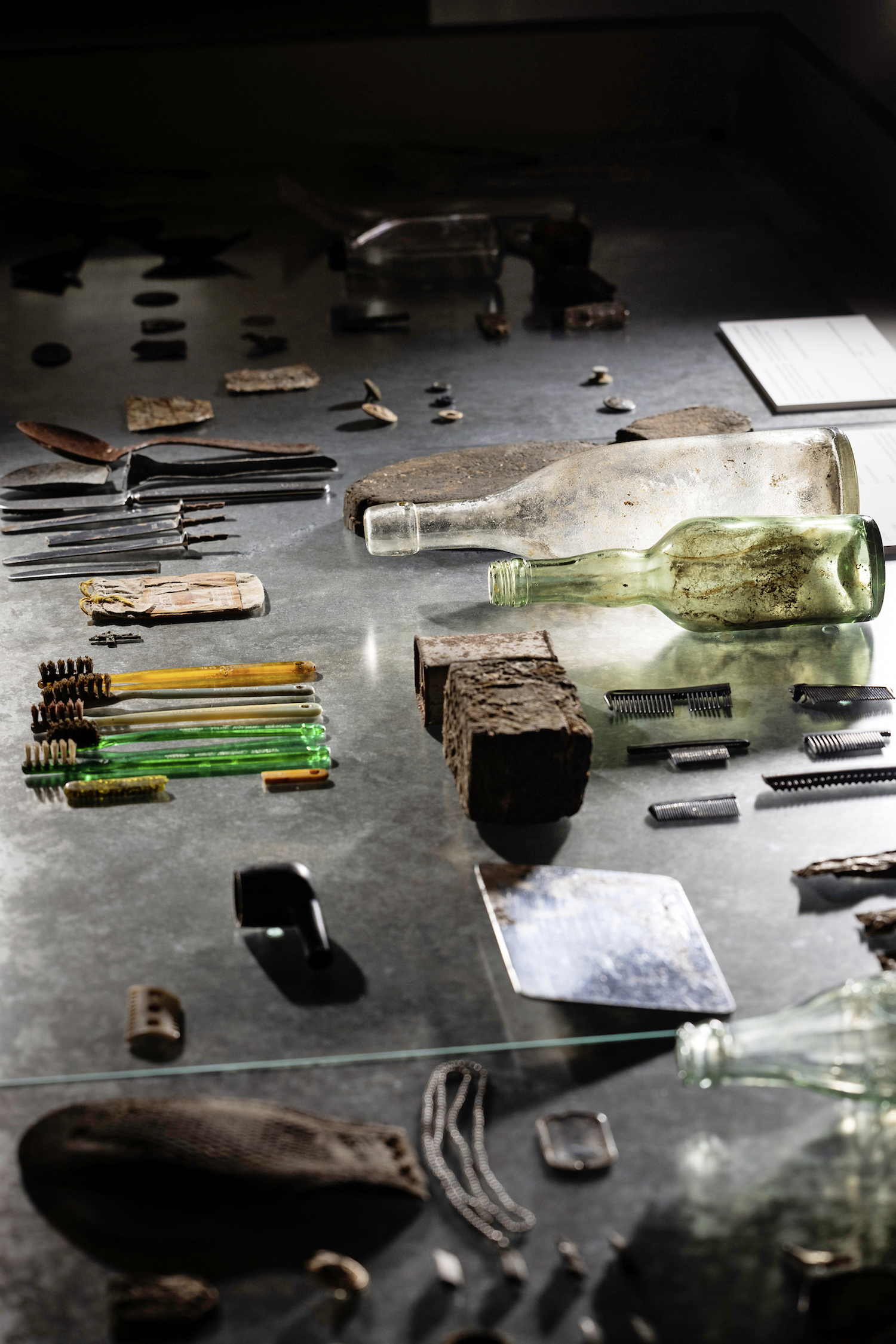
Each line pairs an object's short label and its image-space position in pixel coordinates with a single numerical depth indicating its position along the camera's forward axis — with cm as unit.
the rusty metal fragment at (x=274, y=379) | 247
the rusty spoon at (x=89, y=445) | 218
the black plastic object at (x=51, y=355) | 262
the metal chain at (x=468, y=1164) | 100
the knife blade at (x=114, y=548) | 193
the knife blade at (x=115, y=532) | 196
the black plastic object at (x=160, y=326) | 276
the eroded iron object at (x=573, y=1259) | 97
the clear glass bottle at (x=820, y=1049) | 102
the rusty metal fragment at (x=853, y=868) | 132
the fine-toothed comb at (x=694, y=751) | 149
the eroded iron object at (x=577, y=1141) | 104
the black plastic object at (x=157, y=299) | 291
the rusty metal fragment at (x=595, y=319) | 271
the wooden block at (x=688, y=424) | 215
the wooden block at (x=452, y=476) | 200
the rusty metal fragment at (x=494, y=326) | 267
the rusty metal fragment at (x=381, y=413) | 234
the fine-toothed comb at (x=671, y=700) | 158
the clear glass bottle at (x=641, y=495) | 183
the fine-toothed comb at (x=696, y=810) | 140
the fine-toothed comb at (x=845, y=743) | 151
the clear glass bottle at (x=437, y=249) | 296
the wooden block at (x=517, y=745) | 135
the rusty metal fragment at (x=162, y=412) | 233
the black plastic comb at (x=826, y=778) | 145
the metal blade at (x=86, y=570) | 189
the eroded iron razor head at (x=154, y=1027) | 114
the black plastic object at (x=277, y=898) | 124
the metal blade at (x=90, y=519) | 201
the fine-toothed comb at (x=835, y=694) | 159
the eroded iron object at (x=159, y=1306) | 93
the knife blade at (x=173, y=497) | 208
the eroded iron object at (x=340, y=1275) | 96
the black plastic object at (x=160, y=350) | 265
